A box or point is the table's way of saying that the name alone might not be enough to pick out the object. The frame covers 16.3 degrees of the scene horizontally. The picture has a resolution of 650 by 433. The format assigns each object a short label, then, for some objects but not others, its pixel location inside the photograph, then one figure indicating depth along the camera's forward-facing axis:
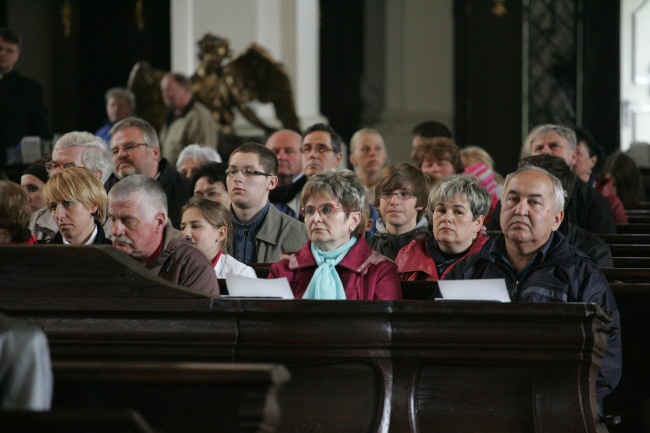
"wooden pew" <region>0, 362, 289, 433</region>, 5.17
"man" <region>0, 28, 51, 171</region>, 16.39
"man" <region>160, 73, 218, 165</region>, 16.68
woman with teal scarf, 8.16
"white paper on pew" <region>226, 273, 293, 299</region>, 7.26
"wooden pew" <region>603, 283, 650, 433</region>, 9.16
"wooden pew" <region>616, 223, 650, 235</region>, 12.15
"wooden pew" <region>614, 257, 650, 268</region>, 10.26
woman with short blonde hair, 9.21
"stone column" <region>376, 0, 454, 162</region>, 22.57
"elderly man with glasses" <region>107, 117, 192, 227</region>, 11.65
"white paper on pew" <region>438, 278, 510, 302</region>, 7.06
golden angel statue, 19.55
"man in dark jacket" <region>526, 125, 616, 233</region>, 11.38
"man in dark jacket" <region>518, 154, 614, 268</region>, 9.39
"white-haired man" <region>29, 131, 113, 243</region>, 10.94
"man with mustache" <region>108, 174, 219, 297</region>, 8.13
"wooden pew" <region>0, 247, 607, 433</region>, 6.87
